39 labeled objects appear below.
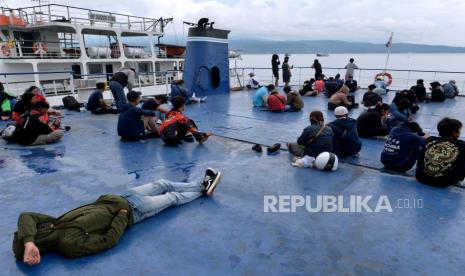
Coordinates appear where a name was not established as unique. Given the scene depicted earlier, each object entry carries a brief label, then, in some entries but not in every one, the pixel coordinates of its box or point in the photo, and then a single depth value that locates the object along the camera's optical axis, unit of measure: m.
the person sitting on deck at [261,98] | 11.51
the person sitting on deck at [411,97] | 9.14
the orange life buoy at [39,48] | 16.58
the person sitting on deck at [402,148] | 4.80
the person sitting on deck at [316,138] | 5.22
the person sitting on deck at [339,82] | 14.10
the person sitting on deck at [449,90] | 14.26
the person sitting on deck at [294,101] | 10.81
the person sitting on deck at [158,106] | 7.12
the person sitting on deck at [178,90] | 11.11
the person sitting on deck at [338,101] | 10.74
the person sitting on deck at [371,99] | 11.04
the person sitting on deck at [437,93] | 13.13
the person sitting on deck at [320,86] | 15.71
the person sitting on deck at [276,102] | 10.61
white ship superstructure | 16.44
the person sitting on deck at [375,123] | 7.37
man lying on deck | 2.66
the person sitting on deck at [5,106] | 8.81
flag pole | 17.15
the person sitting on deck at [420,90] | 12.57
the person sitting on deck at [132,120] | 6.56
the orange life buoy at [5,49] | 16.09
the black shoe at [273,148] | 6.01
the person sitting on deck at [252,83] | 17.73
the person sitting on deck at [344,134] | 5.61
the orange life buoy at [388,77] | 17.52
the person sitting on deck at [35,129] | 6.28
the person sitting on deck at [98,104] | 9.81
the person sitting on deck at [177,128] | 6.37
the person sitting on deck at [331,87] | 14.06
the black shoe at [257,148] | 6.09
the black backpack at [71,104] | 10.55
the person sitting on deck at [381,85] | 14.38
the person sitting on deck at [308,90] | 14.79
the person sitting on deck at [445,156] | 4.14
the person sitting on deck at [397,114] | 7.17
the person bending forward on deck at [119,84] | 8.61
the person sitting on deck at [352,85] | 16.22
